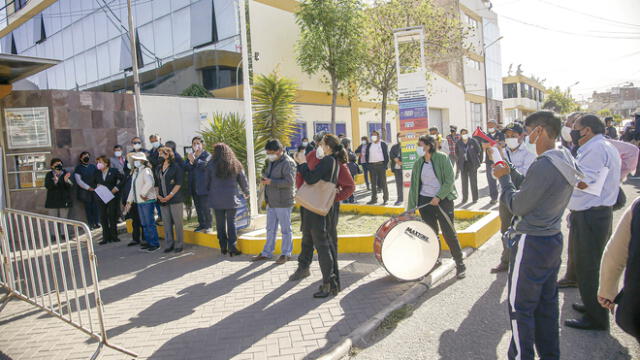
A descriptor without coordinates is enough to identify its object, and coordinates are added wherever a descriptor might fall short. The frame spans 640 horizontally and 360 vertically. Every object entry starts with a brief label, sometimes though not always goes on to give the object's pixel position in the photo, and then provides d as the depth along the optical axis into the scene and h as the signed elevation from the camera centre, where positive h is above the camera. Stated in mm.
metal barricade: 3898 -1505
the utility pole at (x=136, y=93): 12148 +1953
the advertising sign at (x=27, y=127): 10695 +1046
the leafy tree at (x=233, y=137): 11078 +494
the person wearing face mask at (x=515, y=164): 5812 -414
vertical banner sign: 8273 +678
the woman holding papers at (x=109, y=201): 9297 -817
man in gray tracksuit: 2965 -783
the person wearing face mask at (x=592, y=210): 3969 -748
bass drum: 5195 -1267
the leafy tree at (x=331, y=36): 16375 +4412
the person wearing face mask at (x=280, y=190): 6637 -586
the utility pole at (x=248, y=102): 9031 +1128
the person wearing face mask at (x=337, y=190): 5350 -520
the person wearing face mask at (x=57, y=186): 9656 -440
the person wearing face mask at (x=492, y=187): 10562 -1190
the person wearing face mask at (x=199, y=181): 8734 -469
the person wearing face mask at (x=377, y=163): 11617 -450
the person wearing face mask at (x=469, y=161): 10758 -517
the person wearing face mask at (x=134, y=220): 8789 -1205
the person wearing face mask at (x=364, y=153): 12243 -170
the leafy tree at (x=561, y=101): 60156 +4916
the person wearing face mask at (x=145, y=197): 8008 -660
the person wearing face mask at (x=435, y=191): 5695 -657
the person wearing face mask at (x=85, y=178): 10039 -308
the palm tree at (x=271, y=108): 12414 +1338
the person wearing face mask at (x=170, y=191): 7715 -561
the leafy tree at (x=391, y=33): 17922 +4718
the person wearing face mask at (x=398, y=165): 11984 -554
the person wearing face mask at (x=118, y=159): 11195 +109
